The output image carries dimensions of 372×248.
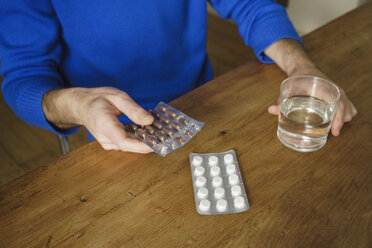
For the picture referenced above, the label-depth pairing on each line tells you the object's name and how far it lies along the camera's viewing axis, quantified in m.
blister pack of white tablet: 0.46
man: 0.59
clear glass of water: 0.54
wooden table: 0.44
